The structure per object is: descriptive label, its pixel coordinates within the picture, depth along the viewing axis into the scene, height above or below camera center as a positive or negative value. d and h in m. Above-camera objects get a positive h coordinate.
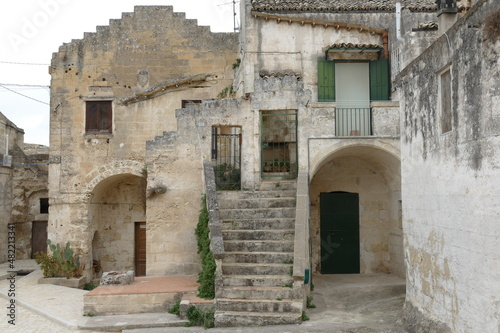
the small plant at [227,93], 17.79 +3.49
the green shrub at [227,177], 13.68 +0.39
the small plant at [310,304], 10.93 -2.44
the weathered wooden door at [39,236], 22.12 -1.91
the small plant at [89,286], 17.38 -3.22
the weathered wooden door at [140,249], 19.56 -2.19
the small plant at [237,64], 18.33 +4.60
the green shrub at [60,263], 17.25 -2.41
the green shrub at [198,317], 9.98 -2.48
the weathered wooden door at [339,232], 15.36 -1.24
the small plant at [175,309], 10.85 -2.51
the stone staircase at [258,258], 9.80 -1.41
